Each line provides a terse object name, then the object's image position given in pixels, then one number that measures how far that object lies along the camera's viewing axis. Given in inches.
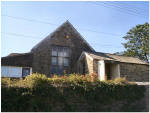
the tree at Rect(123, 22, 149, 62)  1254.9
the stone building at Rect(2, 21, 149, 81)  638.5
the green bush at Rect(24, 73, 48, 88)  286.2
